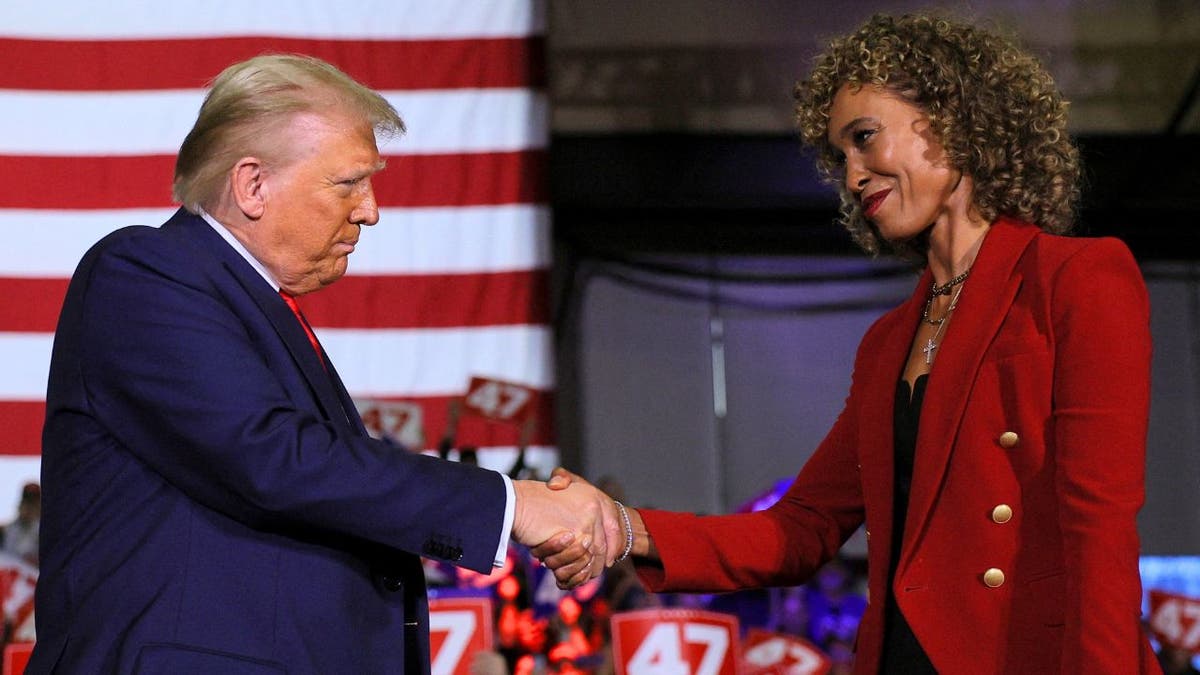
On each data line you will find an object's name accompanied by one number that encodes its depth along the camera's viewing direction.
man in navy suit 5.03
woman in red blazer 5.10
